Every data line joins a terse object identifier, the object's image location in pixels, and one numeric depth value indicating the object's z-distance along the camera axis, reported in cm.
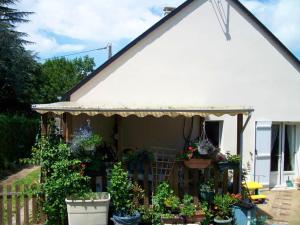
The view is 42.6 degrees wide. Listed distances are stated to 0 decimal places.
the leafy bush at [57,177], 898
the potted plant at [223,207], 980
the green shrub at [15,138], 1859
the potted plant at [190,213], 930
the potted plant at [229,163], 1020
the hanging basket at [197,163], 964
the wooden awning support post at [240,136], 1023
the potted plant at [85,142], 938
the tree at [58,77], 4645
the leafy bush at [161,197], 952
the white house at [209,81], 1346
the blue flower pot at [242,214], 970
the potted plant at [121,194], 925
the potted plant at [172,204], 938
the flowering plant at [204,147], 965
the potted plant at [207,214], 959
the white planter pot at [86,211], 883
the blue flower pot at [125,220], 899
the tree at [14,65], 2861
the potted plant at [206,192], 994
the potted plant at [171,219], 911
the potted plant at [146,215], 962
